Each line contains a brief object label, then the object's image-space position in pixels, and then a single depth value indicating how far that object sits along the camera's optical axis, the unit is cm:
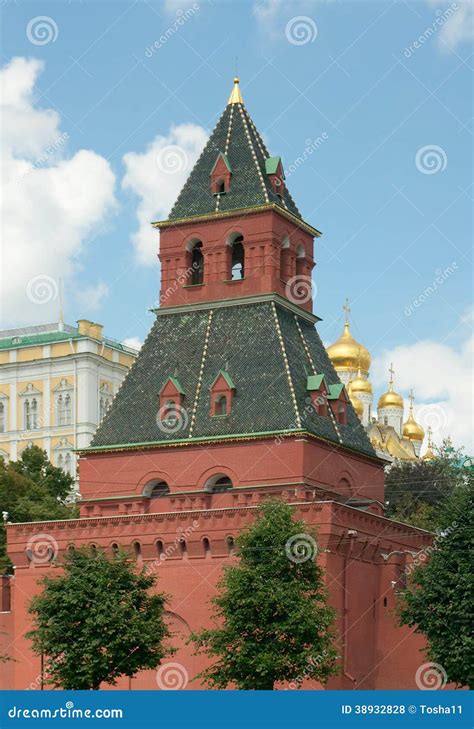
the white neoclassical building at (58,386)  11388
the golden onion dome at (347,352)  12588
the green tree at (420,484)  8512
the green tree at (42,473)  8612
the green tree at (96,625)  5059
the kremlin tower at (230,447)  5519
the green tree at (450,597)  4988
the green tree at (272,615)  4888
